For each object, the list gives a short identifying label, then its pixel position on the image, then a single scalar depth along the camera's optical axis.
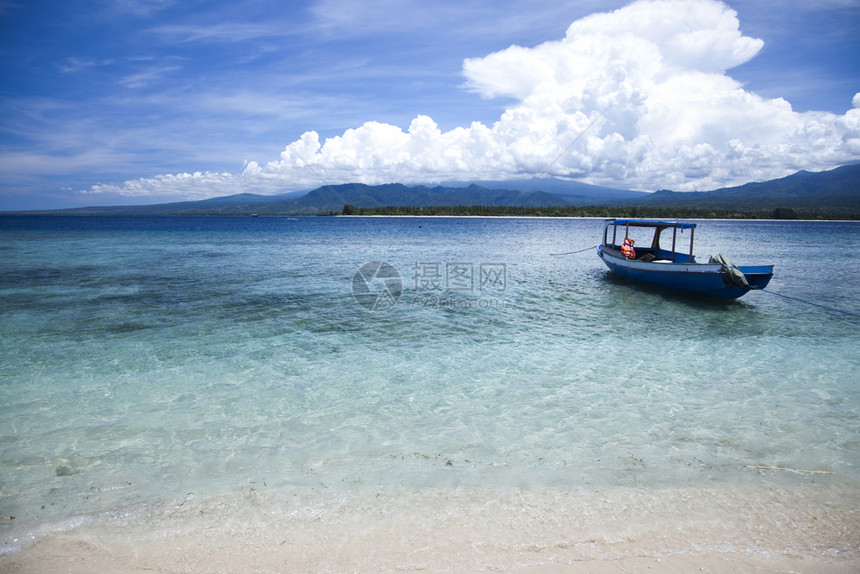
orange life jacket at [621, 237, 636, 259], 22.38
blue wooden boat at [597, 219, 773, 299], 16.33
